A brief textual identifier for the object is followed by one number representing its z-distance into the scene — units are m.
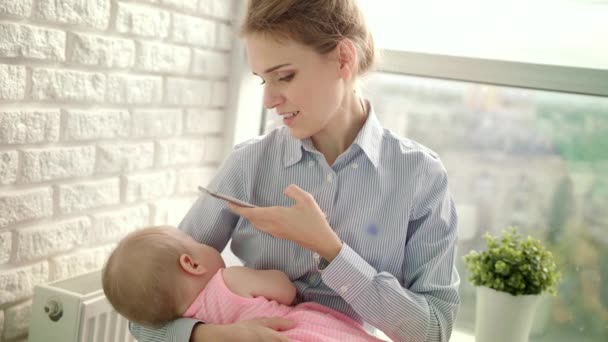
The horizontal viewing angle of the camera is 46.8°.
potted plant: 2.27
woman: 1.63
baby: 1.61
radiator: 1.88
